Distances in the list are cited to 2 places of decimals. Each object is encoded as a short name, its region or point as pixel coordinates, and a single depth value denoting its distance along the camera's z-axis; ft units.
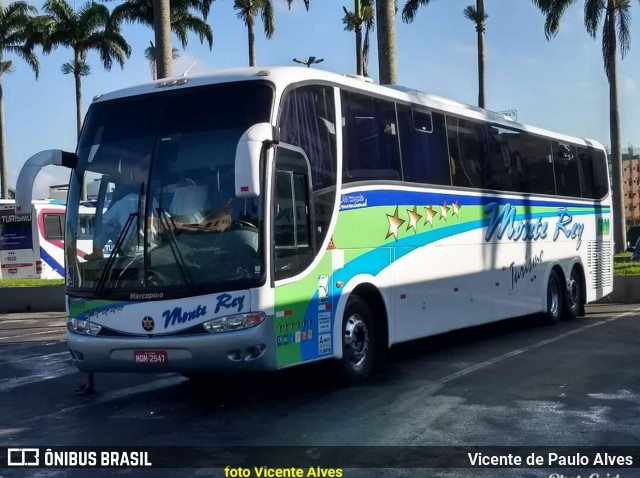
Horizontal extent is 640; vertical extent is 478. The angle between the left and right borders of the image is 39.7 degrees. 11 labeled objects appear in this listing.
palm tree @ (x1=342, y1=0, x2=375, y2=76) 132.67
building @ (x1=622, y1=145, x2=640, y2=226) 308.40
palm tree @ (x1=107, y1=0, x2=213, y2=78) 108.06
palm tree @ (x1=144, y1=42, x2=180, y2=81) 158.87
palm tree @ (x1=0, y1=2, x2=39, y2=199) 148.36
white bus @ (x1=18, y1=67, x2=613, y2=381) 28.81
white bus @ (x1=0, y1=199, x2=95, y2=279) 109.60
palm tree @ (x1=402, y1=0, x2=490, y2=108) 118.83
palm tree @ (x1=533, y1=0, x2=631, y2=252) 106.42
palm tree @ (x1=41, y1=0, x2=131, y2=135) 145.39
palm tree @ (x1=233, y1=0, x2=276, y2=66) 126.41
